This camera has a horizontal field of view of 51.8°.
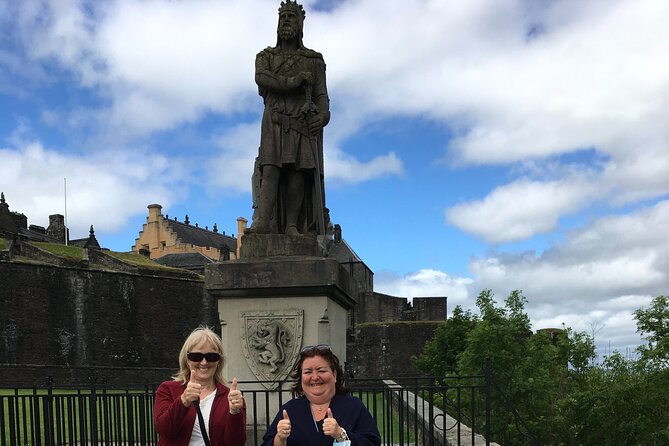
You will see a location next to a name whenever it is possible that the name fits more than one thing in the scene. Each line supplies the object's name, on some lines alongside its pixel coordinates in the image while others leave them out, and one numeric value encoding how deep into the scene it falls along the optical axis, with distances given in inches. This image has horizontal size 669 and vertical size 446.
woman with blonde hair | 143.7
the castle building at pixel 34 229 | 1961.1
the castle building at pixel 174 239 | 2709.2
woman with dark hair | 142.9
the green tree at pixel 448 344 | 1099.3
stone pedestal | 249.1
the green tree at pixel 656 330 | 456.1
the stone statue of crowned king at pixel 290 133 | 272.8
